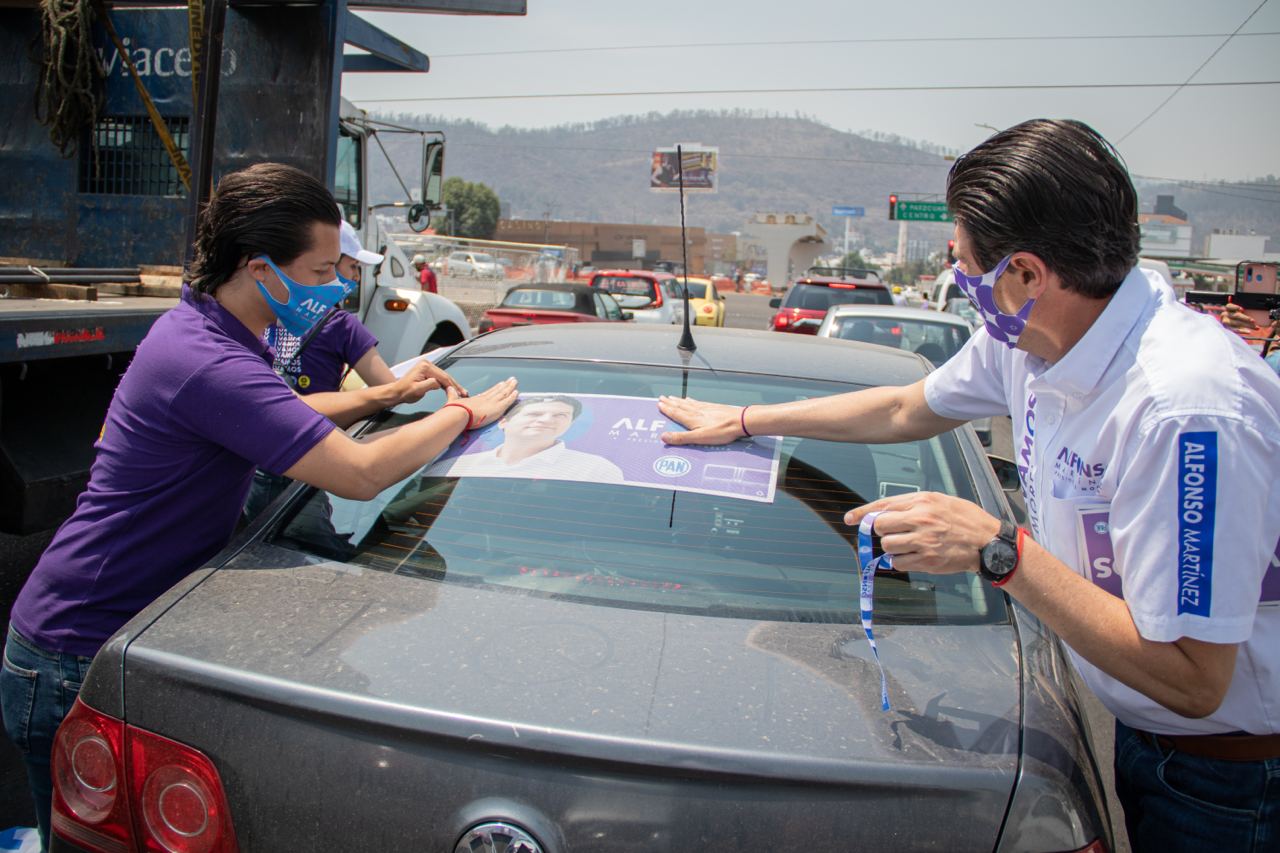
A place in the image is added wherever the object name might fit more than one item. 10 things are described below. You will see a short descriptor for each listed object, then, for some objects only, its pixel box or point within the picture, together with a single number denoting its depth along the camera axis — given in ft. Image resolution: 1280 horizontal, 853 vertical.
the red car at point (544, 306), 44.73
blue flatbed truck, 13.83
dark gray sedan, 4.65
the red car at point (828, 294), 49.65
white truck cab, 26.55
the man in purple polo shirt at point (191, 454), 6.49
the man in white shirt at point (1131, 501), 4.75
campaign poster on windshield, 7.20
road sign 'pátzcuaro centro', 176.04
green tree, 305.53
